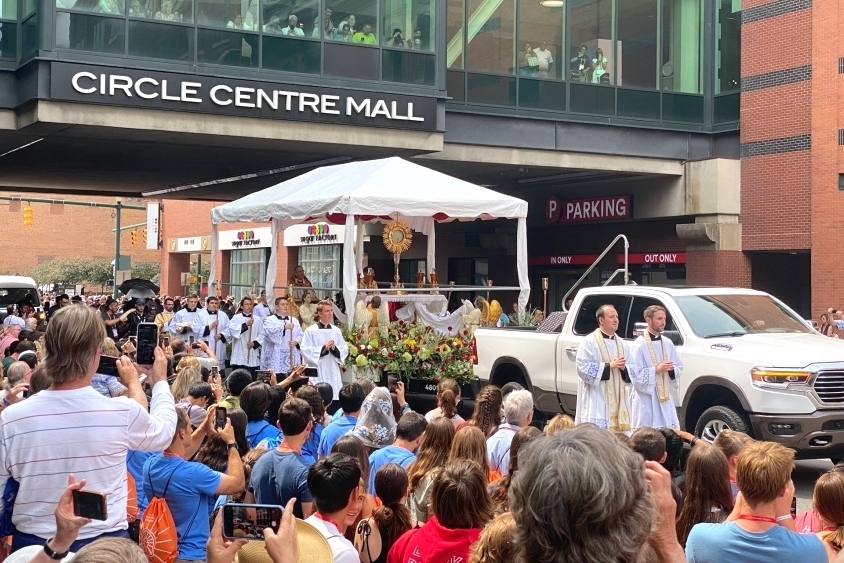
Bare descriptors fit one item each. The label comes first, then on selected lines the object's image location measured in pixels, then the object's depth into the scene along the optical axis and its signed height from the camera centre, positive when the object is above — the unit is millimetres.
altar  17031 -64
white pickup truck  10719 -720
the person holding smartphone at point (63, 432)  3932 -547
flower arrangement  14766 -839
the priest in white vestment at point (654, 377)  10406 -810
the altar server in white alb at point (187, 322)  19766 -567
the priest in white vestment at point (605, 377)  10633 -832
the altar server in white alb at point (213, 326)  20172 -641
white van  27016 +25
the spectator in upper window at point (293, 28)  21016 +5568
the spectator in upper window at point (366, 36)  21562 +5556
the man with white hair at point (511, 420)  6641 -839
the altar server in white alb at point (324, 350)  14445 -784
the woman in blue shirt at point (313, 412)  6695 -791
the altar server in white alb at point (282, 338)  17016 -740
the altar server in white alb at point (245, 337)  19062 -826
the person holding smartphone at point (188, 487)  4773 -917
